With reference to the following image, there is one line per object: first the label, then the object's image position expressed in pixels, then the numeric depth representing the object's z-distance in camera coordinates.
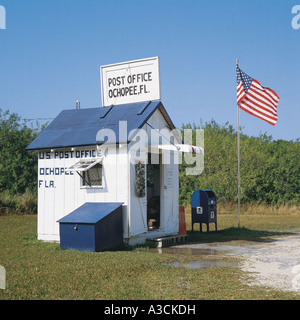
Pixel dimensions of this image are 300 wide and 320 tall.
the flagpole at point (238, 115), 18.25
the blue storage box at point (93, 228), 11.45
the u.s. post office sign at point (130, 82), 13.94
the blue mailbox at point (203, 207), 16.44
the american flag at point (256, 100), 17.93
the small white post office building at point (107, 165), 12.74
